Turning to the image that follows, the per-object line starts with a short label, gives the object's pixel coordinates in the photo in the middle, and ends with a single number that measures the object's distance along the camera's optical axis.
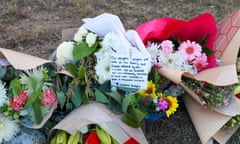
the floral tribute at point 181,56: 1.36
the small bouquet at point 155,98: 1.30
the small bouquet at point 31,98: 1.27
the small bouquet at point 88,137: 1.27
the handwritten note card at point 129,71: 1.30
